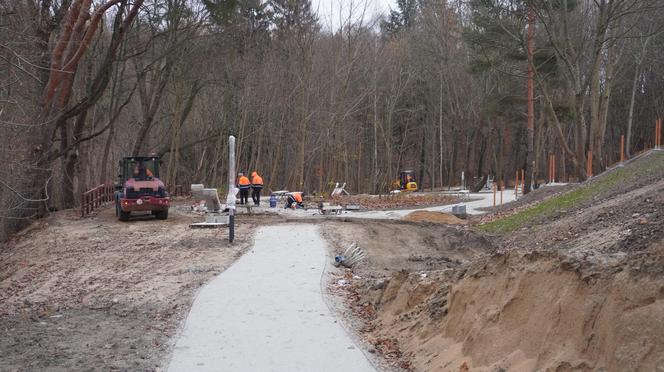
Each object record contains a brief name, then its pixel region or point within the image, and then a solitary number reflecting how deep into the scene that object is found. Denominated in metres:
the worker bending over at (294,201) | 27.69
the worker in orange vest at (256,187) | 27.47
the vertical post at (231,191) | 15.84
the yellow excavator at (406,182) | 46.16
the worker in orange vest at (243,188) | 26.83
